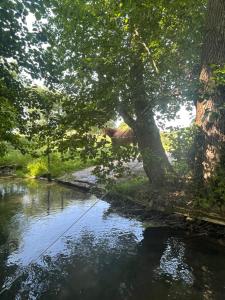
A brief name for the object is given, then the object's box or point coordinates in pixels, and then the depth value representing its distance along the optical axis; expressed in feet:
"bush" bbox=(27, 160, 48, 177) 50.90
